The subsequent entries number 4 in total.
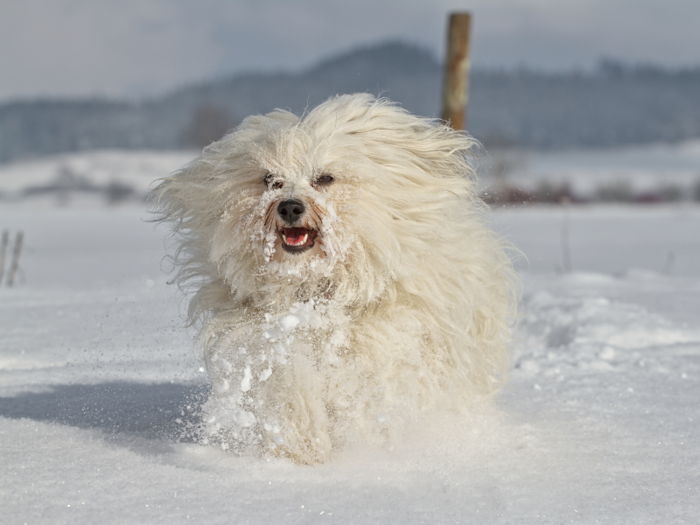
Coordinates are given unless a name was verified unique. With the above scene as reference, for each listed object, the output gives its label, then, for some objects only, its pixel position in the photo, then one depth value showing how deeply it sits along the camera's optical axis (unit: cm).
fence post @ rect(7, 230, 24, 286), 1535
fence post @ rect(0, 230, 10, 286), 1560
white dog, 547
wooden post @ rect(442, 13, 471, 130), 1549
